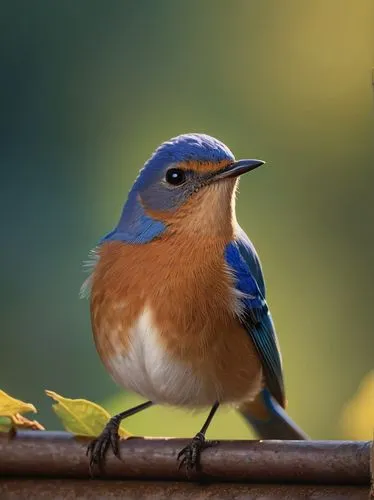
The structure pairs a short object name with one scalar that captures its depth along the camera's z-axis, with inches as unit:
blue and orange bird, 128.8
